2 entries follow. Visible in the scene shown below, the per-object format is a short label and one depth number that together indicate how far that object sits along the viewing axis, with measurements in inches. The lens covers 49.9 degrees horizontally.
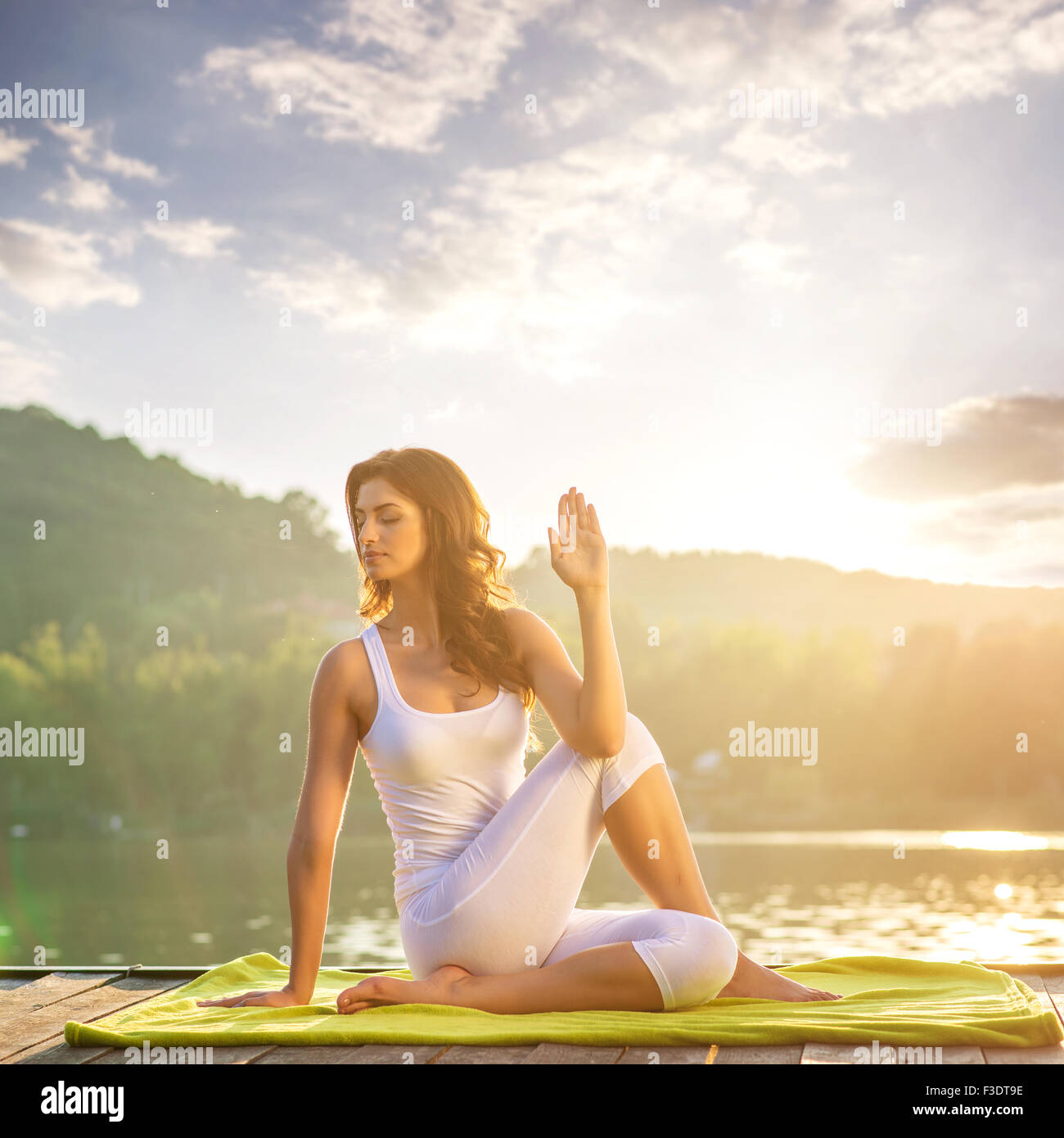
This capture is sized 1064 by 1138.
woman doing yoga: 90.0
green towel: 79.3
